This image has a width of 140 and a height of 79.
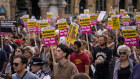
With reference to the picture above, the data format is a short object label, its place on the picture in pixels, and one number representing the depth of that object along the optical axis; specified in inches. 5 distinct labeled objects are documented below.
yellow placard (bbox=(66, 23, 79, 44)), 437.7
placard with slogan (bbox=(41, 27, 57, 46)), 405.4
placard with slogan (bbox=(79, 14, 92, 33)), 501.3
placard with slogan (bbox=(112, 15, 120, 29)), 547.3
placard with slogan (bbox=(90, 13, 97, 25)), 679.6
